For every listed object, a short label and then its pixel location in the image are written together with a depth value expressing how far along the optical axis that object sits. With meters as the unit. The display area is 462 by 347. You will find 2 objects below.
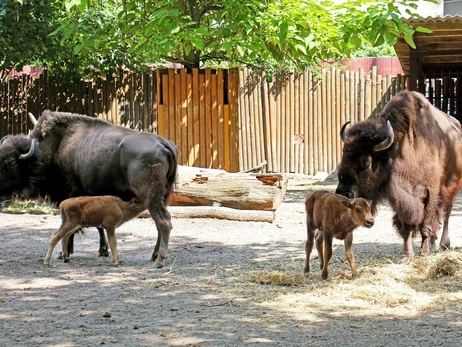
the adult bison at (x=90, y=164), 8.40
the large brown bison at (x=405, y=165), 8.18
